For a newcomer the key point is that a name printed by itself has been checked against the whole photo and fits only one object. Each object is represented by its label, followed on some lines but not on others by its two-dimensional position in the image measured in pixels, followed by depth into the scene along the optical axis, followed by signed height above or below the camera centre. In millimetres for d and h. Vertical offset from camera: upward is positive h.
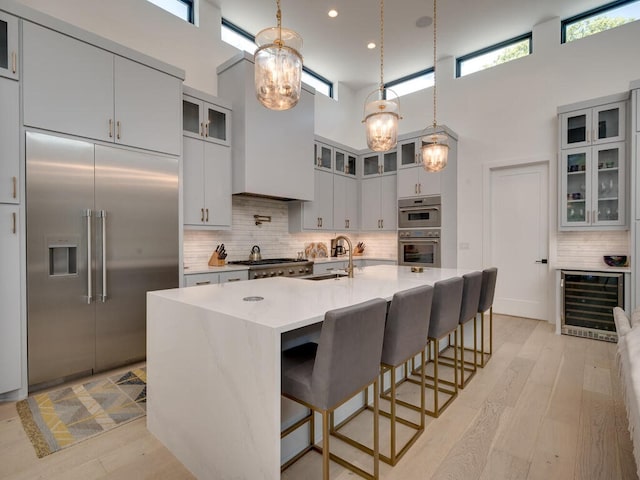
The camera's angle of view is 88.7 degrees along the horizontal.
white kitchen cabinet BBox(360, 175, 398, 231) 5777 +611
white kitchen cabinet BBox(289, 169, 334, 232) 5164 +446
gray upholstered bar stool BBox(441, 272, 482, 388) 2695 -544
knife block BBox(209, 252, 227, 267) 4070 -302
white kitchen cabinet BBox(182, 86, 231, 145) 3678 +1408
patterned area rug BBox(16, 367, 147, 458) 2002 -1210
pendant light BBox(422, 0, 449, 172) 3385 +876
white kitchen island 1313 -615
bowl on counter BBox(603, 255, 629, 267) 4023 -291
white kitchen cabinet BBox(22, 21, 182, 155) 2488 +1225
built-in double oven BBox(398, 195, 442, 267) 5141 +94
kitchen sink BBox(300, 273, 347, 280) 2899 -359
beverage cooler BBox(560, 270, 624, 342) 3891 -801
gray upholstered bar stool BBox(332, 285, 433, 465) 1778 -550
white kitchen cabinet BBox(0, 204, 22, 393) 2346 -464
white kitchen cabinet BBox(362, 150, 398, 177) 5793 +1344
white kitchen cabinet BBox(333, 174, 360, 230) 5715 +620
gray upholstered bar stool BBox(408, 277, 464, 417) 2270 -541
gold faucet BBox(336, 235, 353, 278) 2802 -276
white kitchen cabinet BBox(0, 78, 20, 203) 2338 +691
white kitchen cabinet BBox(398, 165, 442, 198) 5143 +877
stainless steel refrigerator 2510 -107
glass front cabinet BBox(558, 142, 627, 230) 3945 +623
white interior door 4793 -18
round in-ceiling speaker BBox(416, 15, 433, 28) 4512 +3020
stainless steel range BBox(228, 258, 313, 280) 4000 -400
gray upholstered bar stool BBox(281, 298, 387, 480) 1349 -579
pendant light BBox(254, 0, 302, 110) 1959 +1021
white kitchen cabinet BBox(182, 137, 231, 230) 3658 +616
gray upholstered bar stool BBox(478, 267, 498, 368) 3085 -521
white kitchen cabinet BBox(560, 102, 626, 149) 3930 +1392
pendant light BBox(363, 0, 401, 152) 2793 +972
